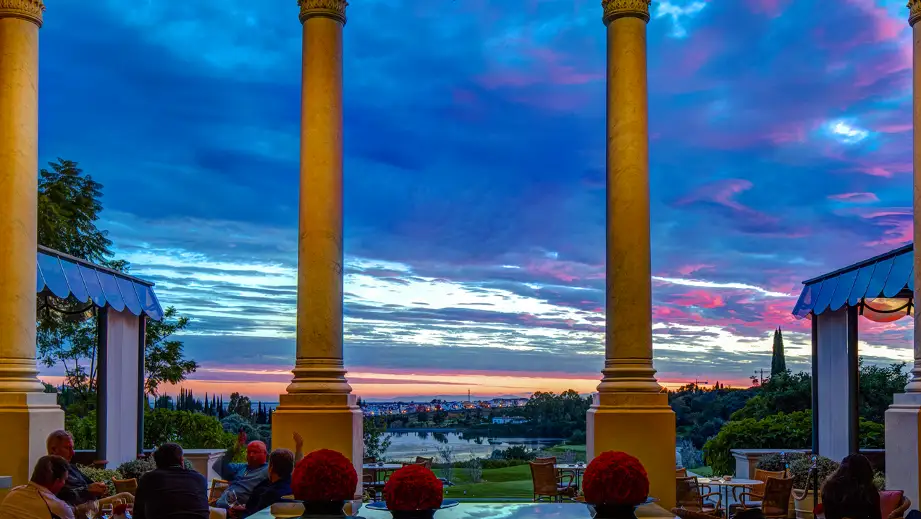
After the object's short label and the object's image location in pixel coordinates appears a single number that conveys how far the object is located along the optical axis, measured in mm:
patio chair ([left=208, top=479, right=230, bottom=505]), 33069
